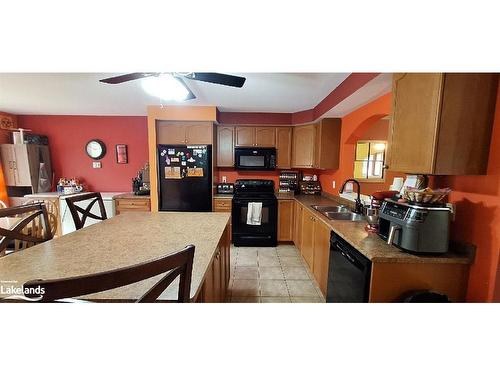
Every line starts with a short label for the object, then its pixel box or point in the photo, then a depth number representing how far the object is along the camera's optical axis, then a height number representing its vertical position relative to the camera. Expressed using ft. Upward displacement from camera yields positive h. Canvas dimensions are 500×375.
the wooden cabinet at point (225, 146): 11.74 +1.01
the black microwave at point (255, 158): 11.70 +0.34
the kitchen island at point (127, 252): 2.73 -1.59
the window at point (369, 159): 13.05 +0.45
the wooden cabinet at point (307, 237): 8.15 -3.07
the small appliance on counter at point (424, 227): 3.86 -1.15
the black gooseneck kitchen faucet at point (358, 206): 7.47 -1.48
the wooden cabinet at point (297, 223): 10.14 -3.04
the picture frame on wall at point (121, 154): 12.90 +0.49
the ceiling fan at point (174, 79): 5.26 +2.25
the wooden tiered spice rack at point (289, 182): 12.40 -1.04
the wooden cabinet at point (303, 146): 11.19 +1.06
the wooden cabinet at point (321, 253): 6.59 -3.01
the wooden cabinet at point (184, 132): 10.72 +1.60
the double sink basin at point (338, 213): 7.48 -1.84
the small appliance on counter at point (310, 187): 11.97 -1.29
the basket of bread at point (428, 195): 4.00 -0.55
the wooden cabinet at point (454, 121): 3.52 +0.83
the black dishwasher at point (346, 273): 4.33 -2.57
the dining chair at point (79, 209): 5.57 -1.35
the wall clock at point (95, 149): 12.84 +0.77
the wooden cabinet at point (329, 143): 10.29 +1.13
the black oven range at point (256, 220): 10.77 -2.93
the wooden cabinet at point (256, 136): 11.74 +1.60
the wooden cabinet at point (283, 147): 11.80 +1.01
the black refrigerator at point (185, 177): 10.58 -0.75
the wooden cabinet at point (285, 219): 11.04 -2.94
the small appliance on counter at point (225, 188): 12.50 -1.48
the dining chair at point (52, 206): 9.82 -2.31
